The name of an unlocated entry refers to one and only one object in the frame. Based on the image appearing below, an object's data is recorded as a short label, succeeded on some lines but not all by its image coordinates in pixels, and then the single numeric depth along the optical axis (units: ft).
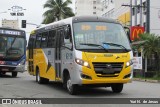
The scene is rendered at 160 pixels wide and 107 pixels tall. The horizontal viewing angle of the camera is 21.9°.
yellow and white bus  47.97
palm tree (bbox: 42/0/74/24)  249.04
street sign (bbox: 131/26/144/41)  150.76
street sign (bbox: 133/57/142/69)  105.29
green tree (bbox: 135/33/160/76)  98.27
